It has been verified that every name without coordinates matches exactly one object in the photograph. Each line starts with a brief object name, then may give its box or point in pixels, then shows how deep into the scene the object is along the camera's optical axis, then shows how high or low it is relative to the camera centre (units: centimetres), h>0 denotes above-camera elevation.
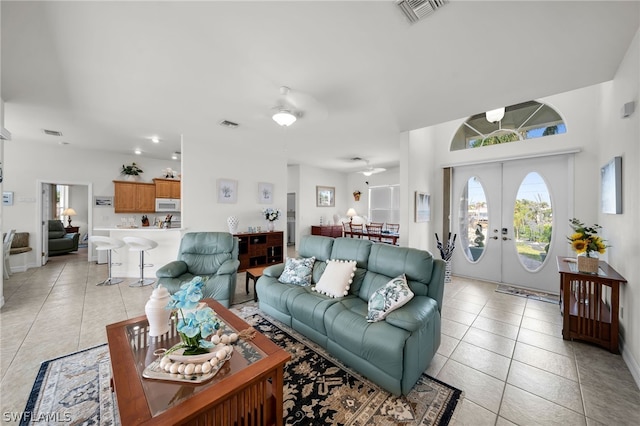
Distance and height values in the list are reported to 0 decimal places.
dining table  562 -55
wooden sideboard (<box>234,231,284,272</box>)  525 -83
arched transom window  382 +153
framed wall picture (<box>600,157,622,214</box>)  222 +28
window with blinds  763 +32
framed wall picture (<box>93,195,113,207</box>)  579 +28
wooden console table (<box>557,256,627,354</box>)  223 -96
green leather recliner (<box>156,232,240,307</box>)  312 -74
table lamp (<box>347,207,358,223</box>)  816 +1
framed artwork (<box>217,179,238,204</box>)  507 +48
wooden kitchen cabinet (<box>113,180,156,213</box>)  591 +40
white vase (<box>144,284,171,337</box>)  164 -70
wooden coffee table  109 -89
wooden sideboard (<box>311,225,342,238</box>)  758 -54
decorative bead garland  131 -85
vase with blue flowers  133 -61
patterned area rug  156 -133
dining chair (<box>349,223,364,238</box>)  643 -49
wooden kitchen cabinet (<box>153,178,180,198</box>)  624 +66
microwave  628 +22
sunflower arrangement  242 -29
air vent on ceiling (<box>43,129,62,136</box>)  426 +145
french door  378 -10
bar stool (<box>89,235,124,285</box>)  411 -56
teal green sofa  172 -89
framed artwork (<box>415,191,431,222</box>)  413 +12
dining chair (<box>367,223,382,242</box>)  590 -49
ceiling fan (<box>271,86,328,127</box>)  228 +109
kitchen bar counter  464 -83
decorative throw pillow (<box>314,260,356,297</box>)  253 -72
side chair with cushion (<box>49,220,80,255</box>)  624 -73
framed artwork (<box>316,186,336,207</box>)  788 +58
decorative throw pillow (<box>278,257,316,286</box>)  290 -73
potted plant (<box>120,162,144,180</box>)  598 +105
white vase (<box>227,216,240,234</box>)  506 -22
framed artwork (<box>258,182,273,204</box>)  570 +49
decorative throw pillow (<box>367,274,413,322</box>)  196 -72
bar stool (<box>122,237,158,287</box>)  405 -58
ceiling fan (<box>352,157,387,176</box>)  631 +115
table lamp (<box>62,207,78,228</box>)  738 +1
